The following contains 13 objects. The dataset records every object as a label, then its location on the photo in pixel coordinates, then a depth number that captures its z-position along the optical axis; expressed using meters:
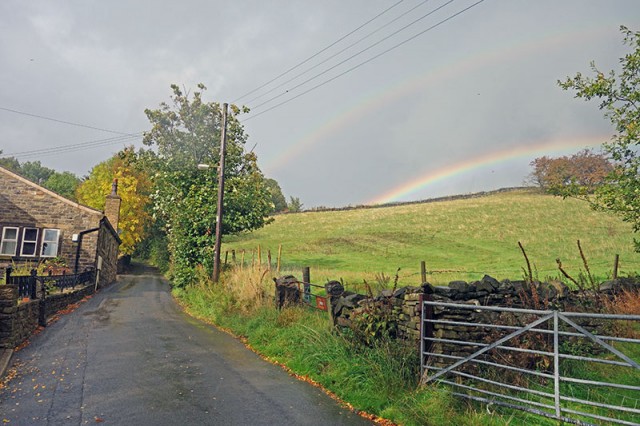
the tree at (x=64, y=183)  86.62
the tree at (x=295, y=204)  110.90
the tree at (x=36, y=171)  107.38
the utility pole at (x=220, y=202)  19.09
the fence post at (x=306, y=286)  13.06
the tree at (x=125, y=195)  50.19
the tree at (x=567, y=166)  73.25
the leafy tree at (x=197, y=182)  21.98
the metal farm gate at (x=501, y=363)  6.38
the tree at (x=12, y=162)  104.20
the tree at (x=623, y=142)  12.61
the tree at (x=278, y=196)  103.74
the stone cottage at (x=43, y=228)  26.06
